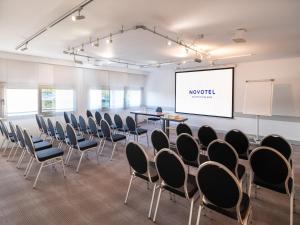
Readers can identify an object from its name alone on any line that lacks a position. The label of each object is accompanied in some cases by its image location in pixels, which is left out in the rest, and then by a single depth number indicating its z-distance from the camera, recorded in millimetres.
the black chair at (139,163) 2539
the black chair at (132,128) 5664
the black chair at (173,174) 2135
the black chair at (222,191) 1736
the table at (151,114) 6660
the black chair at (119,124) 6098
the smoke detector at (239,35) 3625
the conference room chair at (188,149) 3125
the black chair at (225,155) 2678
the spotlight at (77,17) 2561
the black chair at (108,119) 6483
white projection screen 7672
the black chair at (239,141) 3574
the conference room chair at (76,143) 4023
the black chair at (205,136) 3982
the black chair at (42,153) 3409
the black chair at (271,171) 2256
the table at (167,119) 5953
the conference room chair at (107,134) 4765
